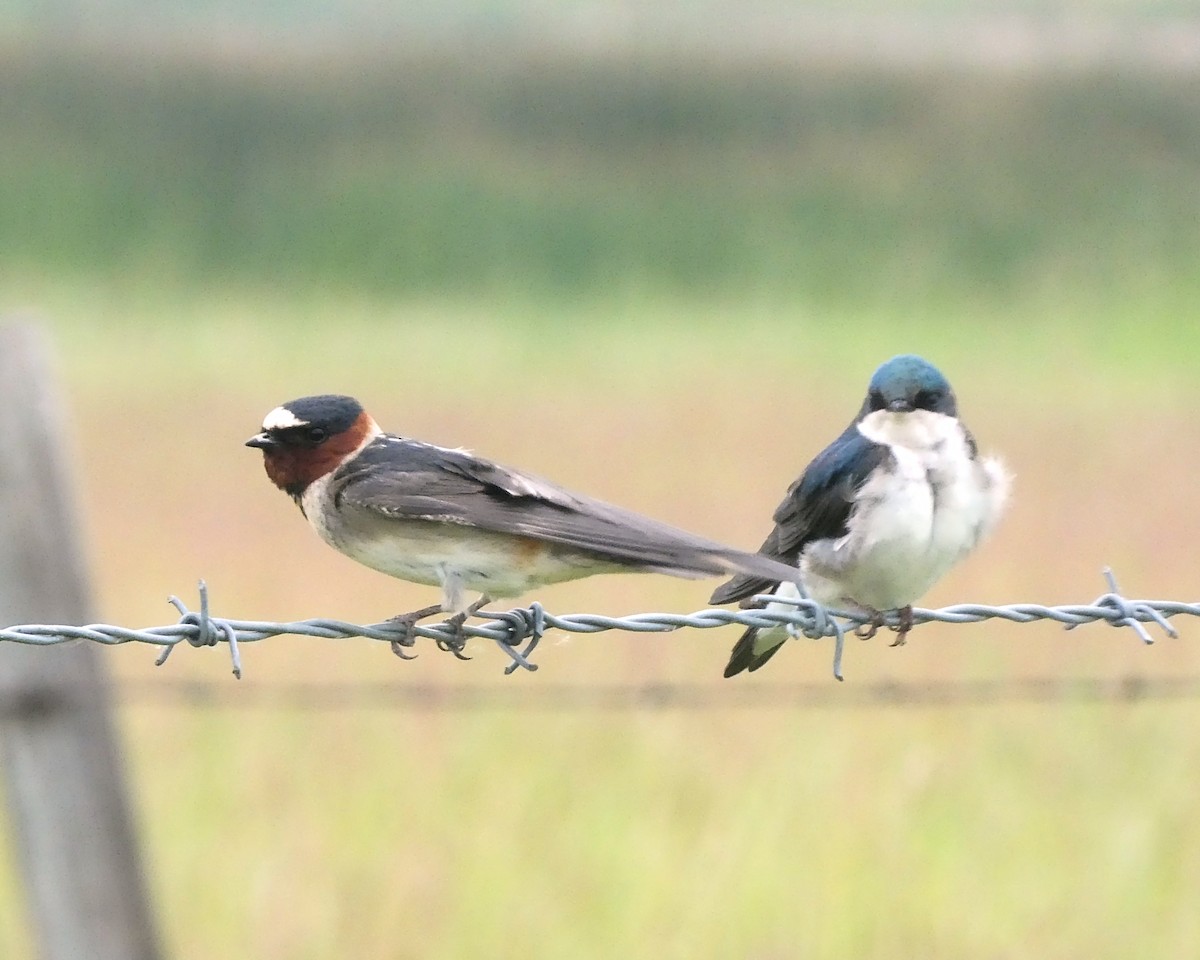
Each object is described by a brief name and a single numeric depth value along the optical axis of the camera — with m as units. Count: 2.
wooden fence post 9.18
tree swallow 8.80
